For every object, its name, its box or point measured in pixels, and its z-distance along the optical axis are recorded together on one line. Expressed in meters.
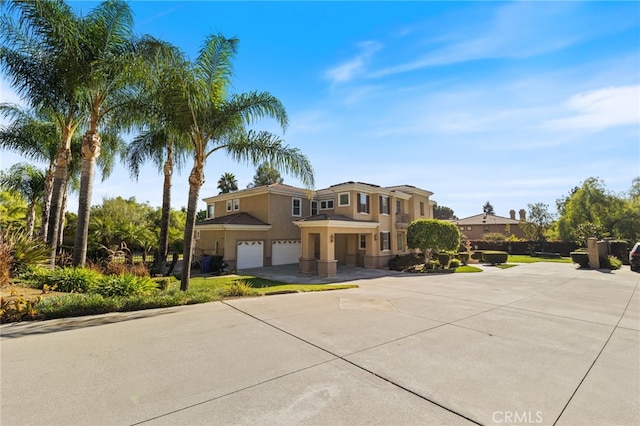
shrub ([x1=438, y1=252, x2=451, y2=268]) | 23.89
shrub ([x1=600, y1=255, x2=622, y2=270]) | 22.09
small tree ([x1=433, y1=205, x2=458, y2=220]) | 83.06
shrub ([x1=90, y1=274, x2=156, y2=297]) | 8.79
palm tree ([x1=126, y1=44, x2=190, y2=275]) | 16.08
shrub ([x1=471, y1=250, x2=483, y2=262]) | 30.42
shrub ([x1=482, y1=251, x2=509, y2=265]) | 26.30
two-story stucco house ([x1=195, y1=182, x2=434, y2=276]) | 20.45
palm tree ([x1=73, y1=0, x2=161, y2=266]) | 9.92
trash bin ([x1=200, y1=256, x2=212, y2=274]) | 19.66
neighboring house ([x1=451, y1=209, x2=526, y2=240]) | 48.53
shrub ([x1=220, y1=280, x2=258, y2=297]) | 10.37
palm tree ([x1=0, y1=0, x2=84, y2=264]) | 9.52
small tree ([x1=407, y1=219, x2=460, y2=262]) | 21.86
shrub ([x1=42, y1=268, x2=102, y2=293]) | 8.75
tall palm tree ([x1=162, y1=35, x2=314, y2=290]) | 10.32
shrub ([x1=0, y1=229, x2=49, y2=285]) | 8.72
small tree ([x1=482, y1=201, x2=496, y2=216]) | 95.66
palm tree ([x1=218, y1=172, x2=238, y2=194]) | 44.97
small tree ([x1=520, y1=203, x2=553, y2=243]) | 40.22
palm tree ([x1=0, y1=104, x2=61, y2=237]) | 15.07
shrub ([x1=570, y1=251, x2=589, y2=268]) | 23.12
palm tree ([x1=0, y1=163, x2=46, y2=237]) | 20.53
